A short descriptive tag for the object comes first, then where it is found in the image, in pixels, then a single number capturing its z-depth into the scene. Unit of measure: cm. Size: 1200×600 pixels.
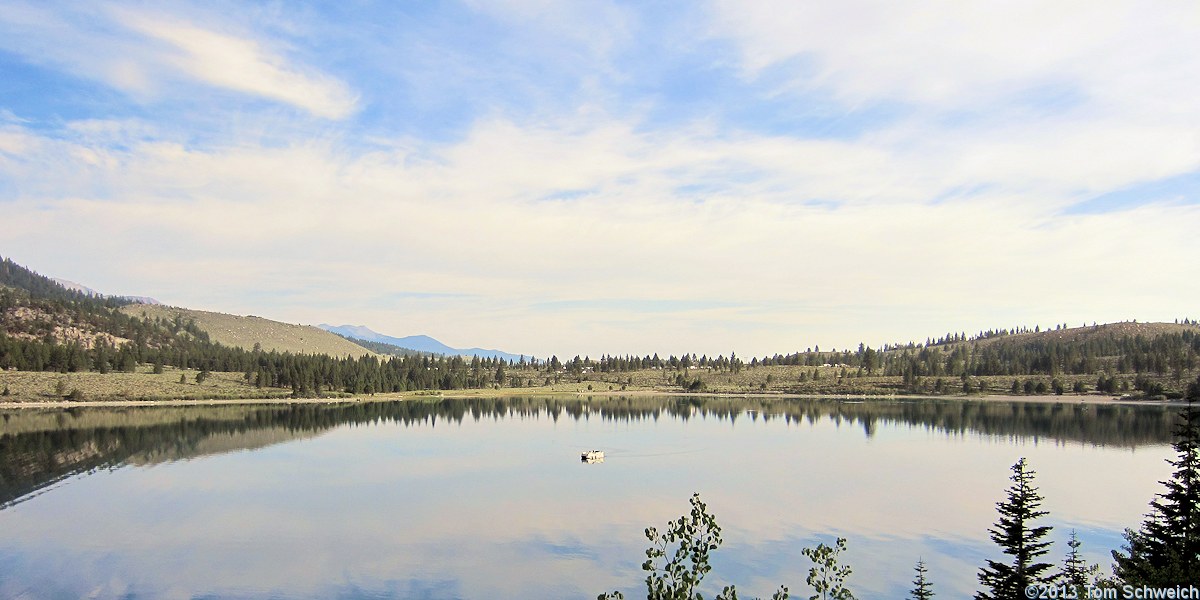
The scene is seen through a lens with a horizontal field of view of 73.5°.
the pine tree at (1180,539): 1706
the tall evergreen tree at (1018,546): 1731
